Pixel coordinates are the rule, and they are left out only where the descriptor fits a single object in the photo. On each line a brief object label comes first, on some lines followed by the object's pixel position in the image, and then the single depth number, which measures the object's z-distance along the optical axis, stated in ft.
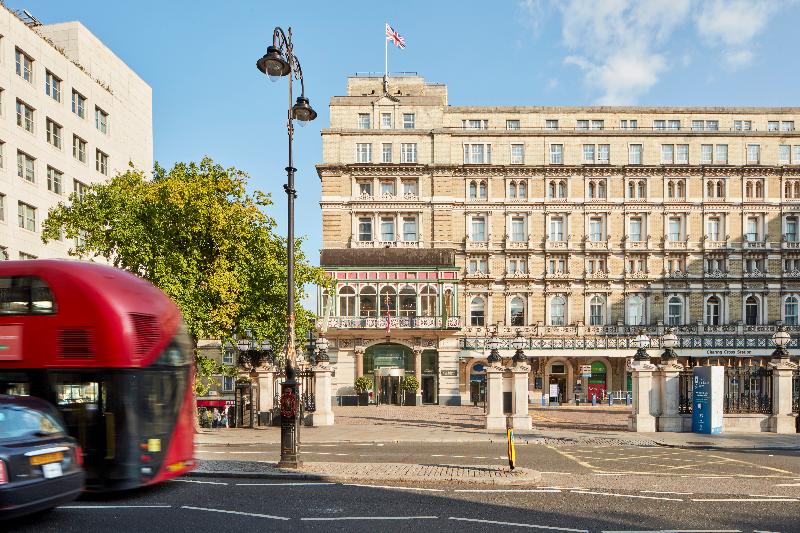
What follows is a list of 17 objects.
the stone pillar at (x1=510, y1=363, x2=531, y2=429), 93.35
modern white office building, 136.36
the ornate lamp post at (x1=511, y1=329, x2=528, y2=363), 93.30
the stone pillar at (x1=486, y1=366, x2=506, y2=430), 94.02
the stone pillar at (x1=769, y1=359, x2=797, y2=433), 93.45
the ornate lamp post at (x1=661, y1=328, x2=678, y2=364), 93.76
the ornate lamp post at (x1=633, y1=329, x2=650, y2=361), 93.67
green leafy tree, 94.17
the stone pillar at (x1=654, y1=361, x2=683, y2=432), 92.38
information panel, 88.33
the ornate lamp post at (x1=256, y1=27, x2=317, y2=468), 55.62
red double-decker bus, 39.42
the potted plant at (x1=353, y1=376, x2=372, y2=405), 163.32
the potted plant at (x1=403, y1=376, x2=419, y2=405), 167.84
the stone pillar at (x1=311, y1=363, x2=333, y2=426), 101.96
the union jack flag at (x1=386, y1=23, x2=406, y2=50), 179.65
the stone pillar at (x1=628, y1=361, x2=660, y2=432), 92.58
